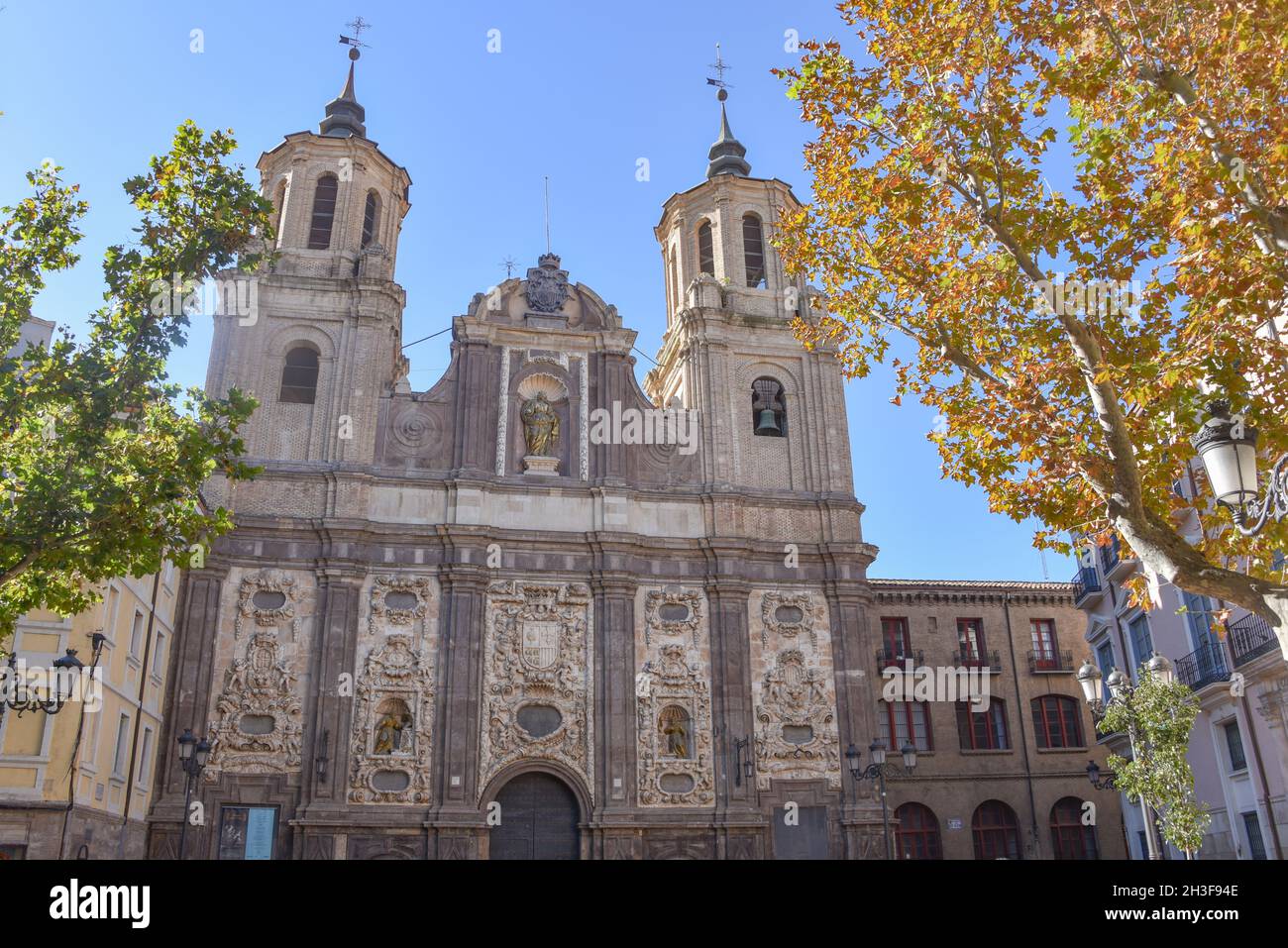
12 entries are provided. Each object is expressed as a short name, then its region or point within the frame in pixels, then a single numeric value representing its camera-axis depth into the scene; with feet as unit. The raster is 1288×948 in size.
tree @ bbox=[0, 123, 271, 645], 42.09
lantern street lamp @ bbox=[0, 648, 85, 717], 49.29
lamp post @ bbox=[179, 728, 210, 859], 67.82
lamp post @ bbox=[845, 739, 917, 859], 73.67
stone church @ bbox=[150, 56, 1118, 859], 87.81
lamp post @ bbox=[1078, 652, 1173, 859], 60.29
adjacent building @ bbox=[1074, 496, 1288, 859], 74.23
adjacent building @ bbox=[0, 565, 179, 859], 60.64
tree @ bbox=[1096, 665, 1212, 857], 64.80
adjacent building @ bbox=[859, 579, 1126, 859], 112.68
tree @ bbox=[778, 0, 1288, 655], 34.30
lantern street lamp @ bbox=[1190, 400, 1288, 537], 29.53
